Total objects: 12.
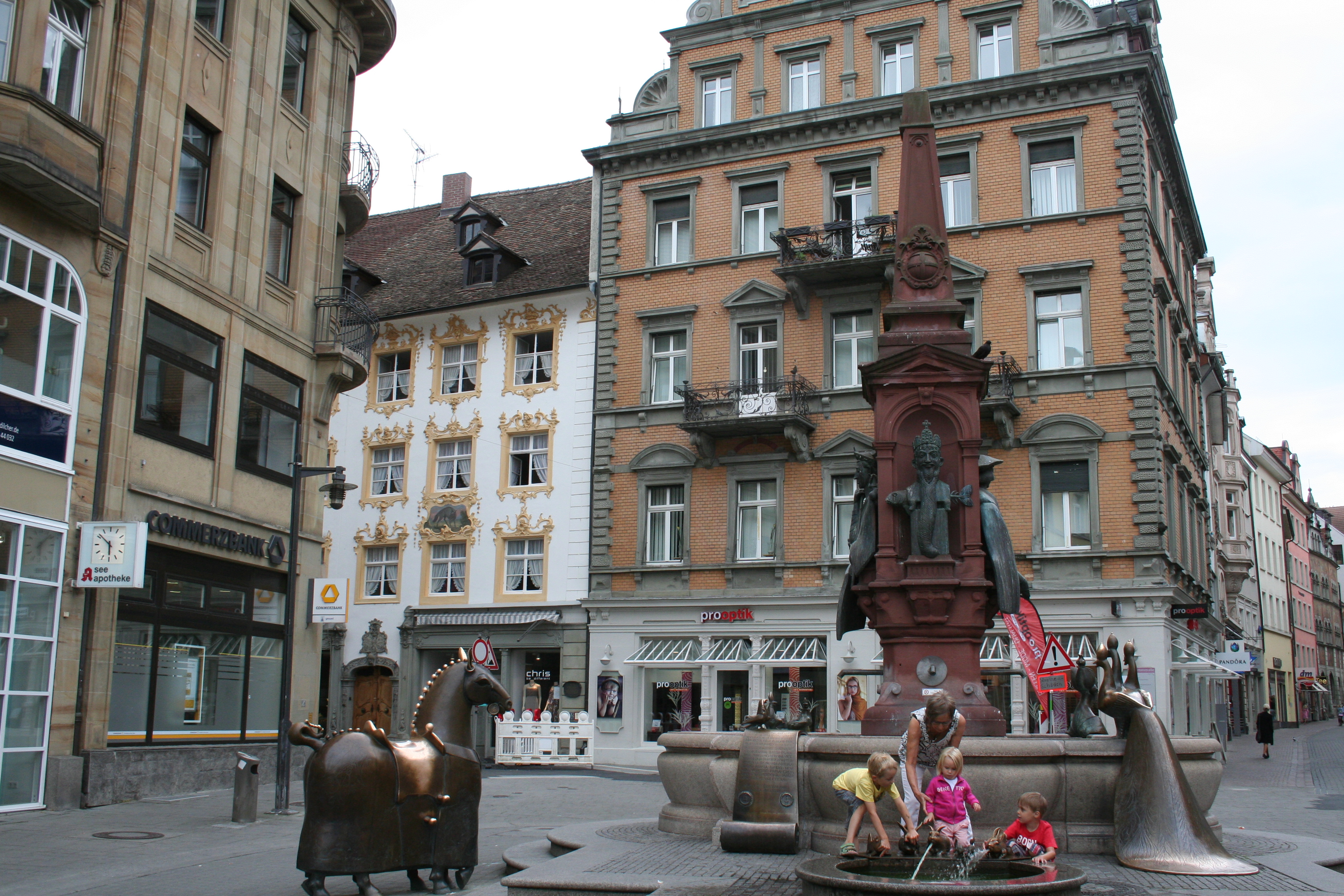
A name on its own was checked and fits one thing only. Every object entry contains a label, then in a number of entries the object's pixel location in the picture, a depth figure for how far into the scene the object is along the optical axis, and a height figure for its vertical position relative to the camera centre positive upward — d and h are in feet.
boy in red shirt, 25.38 -3.62
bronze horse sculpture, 28.73 -3.52
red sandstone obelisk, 37.22 +4.93
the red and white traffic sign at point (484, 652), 71.72 -0.07
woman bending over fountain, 28.35 -1.78
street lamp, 53.67 +1.58
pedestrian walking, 113.80 -5.74
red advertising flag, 60.13 +0.98
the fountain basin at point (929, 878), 20.38 -3.91
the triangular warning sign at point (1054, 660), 55.06 +0.07
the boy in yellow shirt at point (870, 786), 27.02 -2.85
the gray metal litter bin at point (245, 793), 49.67 -5.96
